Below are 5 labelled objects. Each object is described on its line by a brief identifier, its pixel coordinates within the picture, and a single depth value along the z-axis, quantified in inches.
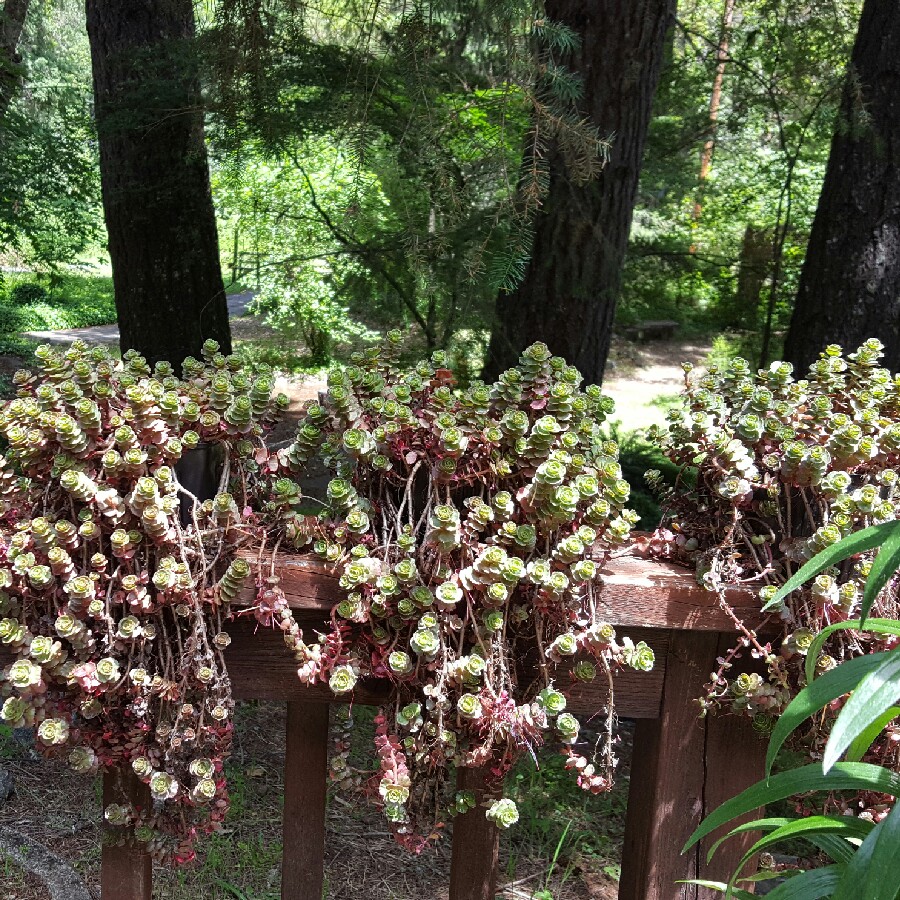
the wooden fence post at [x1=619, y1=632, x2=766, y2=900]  64.2
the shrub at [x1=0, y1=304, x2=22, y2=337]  440.5
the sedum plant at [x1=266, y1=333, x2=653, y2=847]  54.4
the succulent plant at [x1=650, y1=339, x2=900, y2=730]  56.0
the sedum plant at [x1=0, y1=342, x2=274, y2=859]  53.3
